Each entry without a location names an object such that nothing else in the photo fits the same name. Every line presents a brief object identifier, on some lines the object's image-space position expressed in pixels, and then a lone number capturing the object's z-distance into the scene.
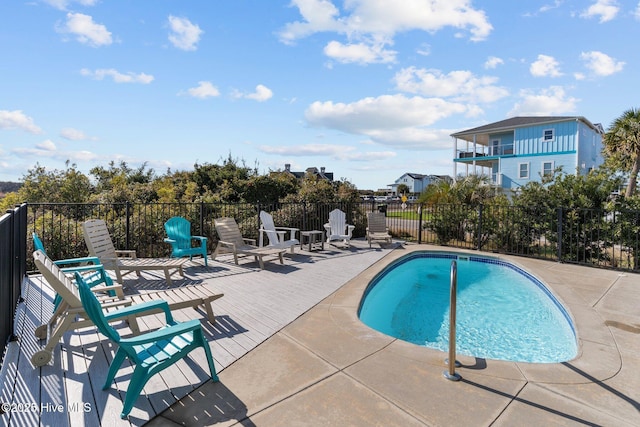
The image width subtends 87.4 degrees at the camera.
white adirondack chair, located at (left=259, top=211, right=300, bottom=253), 7.84
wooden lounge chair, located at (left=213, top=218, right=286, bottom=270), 7.13
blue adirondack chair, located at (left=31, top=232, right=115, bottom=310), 4.46
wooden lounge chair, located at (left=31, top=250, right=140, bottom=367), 2.79
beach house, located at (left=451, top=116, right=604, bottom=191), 24.59
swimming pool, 4.41
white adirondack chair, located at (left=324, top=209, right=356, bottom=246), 10.08
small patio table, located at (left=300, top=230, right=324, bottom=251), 9.15
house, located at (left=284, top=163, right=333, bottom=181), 58.87
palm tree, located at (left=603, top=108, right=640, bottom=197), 13.73
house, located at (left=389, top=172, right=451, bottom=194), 73.19
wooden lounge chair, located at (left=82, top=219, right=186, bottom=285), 5.25
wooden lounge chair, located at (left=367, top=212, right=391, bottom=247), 10.74
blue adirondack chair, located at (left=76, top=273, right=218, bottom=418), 2.25
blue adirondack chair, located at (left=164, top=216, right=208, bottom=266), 6.78
